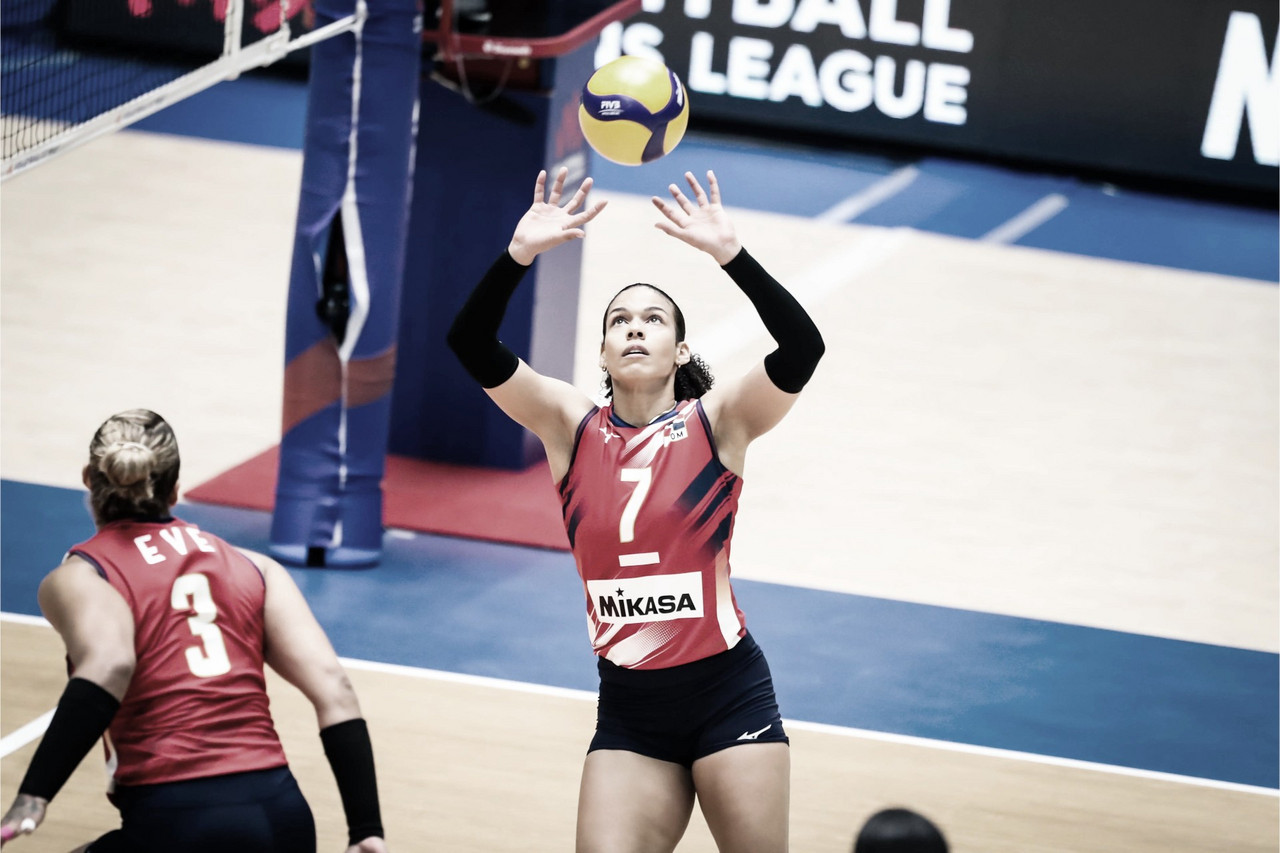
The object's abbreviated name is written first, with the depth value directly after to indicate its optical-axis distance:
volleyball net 27.86
